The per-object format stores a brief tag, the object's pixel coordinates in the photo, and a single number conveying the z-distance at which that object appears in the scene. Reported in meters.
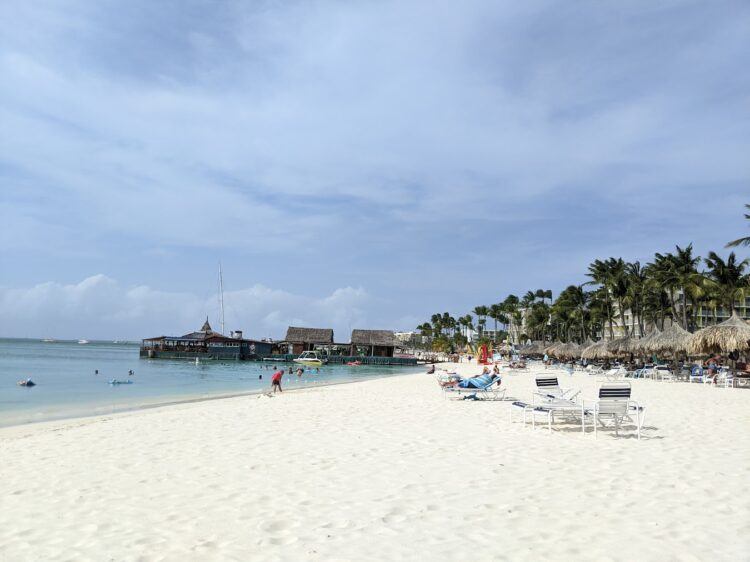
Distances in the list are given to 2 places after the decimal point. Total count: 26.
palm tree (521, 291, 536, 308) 113.88
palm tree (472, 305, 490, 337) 130.50
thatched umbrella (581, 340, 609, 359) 40.79
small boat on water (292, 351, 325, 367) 63.44
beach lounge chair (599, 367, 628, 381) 31.66
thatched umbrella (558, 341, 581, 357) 51.16
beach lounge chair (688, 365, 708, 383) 25.85
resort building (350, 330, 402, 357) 78.56
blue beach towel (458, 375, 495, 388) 15.50
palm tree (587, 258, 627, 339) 52.16
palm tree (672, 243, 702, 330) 40.10
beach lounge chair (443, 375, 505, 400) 15.48
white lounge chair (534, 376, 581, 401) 12.56
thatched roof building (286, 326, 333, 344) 77.56
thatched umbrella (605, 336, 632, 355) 37.75
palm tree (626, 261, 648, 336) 50.66
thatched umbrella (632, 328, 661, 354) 33.94
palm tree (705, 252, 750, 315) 37.19
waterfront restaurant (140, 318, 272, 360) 76.50
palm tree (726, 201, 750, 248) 26.28
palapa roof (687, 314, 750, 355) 23.83
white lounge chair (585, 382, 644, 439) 9.35
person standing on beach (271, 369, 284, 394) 20.69
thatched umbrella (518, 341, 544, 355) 74.75
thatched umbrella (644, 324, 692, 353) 30.08
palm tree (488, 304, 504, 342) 123.06
